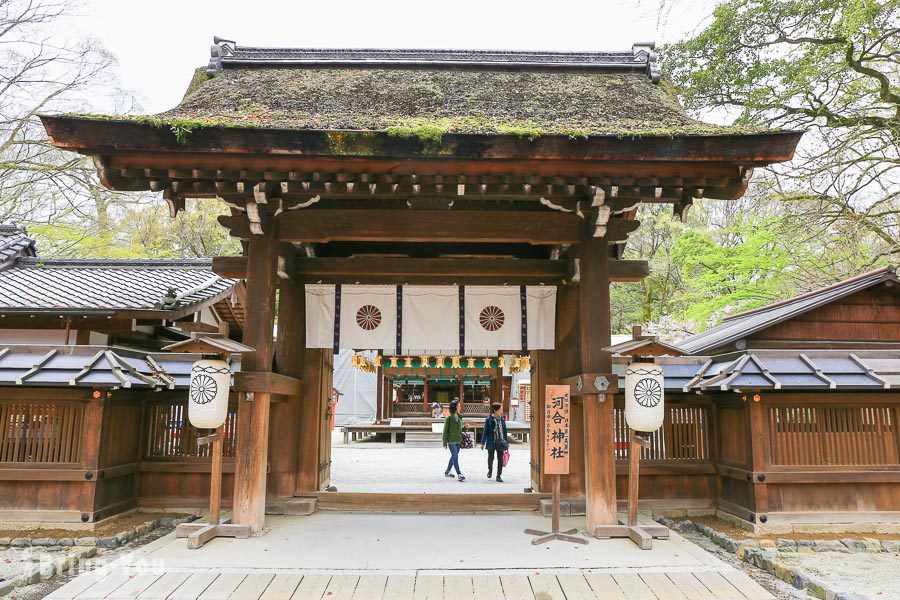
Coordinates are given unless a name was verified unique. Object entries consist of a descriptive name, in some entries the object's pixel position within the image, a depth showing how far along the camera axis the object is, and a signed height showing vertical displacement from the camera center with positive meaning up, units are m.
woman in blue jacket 10.84 -1.00
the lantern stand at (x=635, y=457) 5.61 -0.73
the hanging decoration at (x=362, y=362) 17.51 +0.70
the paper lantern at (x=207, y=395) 5.70 -0.14
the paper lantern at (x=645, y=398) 5.68 -0.11
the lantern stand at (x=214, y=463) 5.64 -0.86
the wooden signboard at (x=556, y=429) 5.94 -0.47
